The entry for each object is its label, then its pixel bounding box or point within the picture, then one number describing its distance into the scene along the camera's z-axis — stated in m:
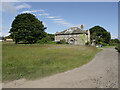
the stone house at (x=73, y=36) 38.19
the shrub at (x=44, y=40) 31.07
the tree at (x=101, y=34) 55.97
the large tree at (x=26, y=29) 28.64
